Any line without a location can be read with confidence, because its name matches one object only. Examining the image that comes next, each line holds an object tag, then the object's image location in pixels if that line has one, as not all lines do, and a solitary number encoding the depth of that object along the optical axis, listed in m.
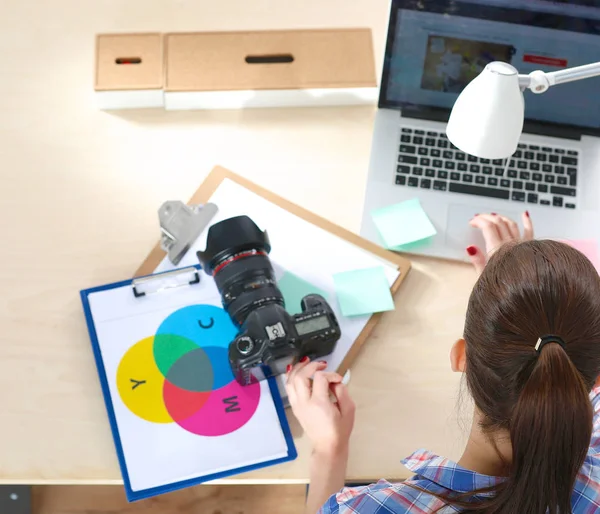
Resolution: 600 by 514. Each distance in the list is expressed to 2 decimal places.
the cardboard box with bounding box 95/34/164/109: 1.15
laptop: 1.04
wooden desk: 0.96
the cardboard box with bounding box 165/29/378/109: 1.16
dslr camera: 0.92
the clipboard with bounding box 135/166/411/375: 1.02
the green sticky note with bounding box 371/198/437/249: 1.08
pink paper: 1.09
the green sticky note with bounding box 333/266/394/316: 1.03
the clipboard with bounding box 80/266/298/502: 0.92
